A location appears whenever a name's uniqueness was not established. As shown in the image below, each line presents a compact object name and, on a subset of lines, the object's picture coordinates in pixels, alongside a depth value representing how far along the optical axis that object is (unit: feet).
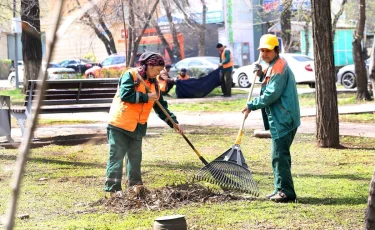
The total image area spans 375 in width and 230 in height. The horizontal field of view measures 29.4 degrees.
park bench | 38.70
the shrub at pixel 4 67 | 178.81
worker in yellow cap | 21.27
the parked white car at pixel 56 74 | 99.20
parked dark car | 142.72
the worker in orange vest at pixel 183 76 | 77.25
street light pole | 92.14
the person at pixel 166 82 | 70.79
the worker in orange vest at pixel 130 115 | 21.62
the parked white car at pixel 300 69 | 90.33
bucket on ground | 16.29
